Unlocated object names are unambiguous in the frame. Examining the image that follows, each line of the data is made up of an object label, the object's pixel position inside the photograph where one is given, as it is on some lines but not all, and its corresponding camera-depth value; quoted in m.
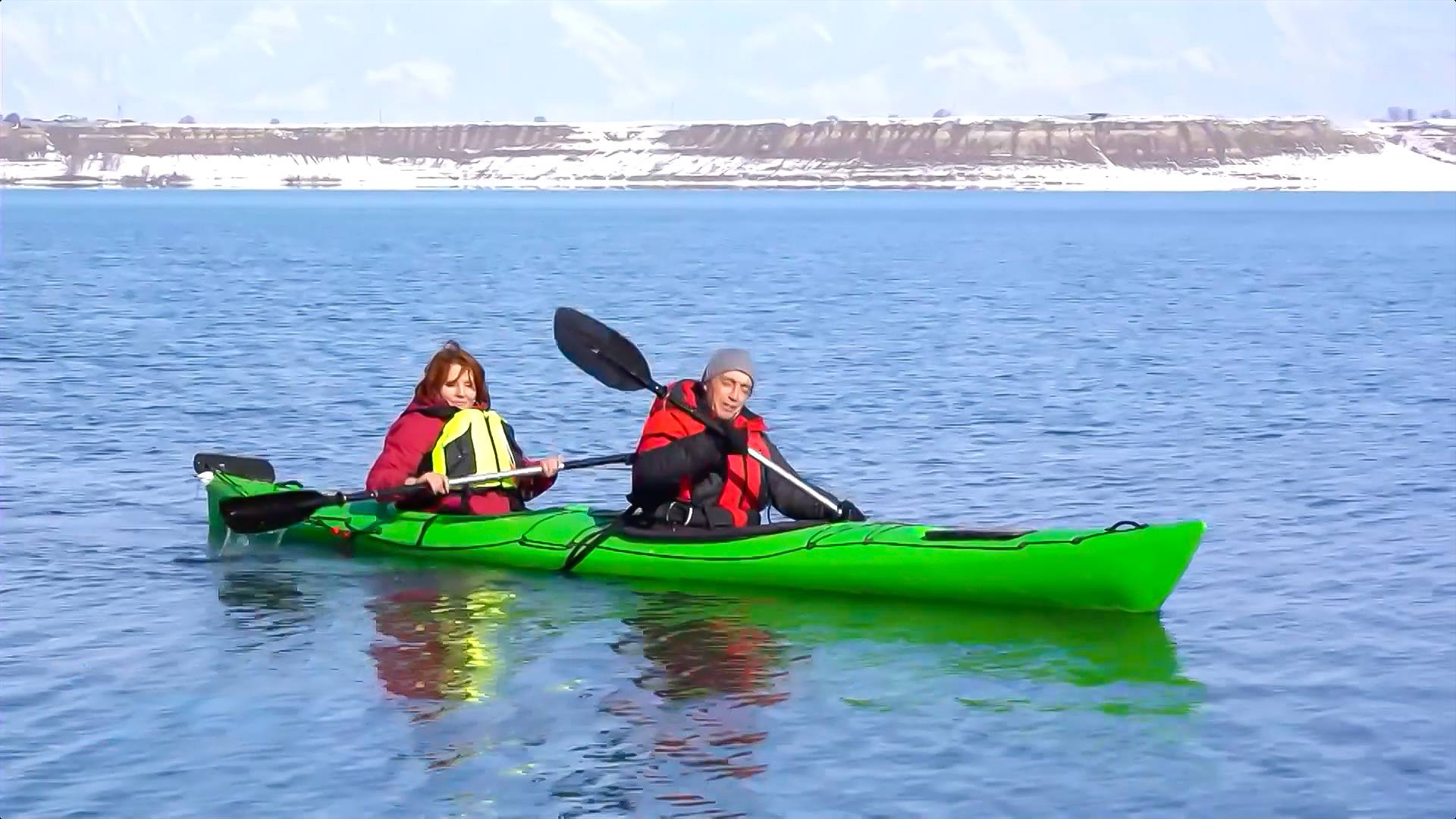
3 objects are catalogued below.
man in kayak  11.05
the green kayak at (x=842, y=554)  10.88
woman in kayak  12.30
